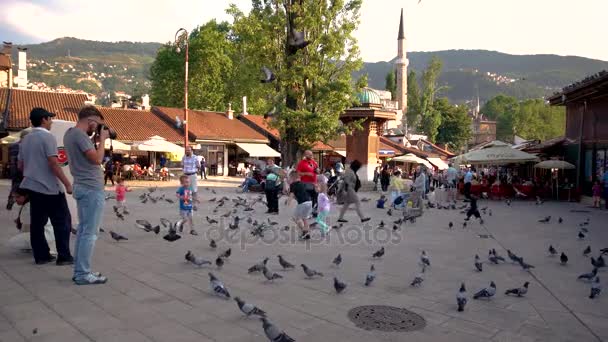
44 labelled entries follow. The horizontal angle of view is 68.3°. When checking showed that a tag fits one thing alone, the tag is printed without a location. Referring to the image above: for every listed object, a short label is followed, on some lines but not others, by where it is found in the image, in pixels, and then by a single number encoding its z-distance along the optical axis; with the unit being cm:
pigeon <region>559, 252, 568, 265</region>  695
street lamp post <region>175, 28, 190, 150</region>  2581
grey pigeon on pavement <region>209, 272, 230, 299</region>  476
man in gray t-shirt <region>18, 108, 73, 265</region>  523
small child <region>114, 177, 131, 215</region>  1198
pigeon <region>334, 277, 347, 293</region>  507
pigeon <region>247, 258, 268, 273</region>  569
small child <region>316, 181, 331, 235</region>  900
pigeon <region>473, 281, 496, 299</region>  495
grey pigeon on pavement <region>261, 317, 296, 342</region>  346
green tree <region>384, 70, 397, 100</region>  8119
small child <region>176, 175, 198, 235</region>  855
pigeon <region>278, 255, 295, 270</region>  610
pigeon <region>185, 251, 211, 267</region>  607
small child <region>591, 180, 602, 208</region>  1614
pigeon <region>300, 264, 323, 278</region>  571
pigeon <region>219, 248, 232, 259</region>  647
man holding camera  473
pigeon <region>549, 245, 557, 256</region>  758
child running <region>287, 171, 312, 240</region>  851
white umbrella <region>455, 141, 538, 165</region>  1945
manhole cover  414
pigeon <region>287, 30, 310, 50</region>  1756
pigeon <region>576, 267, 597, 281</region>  579
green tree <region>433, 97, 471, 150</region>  6975
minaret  8411
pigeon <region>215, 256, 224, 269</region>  607
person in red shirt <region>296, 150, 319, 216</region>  932
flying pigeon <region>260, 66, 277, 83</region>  1772
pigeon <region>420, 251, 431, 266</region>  636
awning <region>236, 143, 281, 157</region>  3515
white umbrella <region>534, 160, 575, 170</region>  1848
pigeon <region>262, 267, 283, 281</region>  551
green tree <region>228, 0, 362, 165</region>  1859
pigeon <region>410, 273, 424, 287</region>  545
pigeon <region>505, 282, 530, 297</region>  517
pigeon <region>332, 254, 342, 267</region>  638
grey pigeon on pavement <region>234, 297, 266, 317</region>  410
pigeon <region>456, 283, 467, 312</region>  458
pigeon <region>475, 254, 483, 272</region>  636
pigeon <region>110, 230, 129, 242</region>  769
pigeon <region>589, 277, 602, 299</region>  521
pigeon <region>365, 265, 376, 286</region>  550
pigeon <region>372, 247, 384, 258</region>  691
